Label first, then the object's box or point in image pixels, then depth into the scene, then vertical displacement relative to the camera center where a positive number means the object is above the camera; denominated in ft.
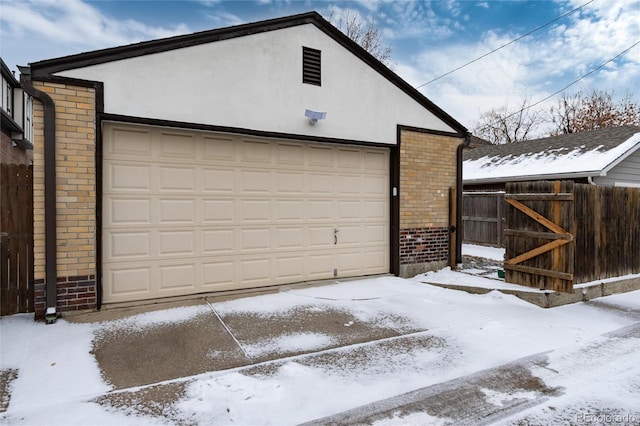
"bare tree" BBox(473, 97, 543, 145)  101.24 +24.37
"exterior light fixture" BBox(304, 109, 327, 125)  20.74 +5.29
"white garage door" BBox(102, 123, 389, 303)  17.38 -0.07
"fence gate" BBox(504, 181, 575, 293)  19.11 -1.29
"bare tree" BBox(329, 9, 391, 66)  65.51 +31.71
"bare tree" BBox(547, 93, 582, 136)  91.45 +24.34
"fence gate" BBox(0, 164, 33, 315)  15.40 -1.17
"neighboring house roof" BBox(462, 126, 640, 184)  35.65 +5.99
